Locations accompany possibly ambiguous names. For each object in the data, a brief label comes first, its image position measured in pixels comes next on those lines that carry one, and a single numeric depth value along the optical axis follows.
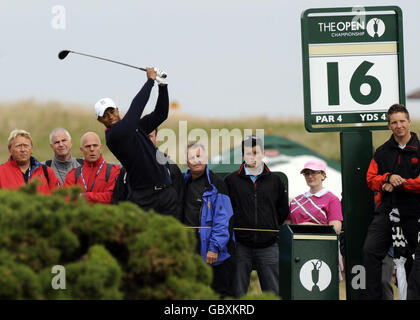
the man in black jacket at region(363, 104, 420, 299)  11.93
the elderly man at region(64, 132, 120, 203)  12.99
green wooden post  12.98
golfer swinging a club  11.38
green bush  5.96
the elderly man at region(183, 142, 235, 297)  12.46
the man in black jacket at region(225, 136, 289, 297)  13.09
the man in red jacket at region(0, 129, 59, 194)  12.61
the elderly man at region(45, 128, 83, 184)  14.45
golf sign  13.23
